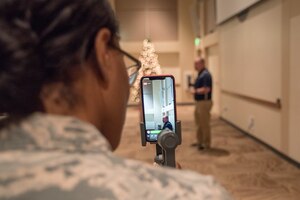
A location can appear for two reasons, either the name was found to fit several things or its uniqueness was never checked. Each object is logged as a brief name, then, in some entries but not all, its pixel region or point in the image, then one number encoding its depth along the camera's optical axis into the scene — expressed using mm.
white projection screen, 6654
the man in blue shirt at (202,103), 5699
